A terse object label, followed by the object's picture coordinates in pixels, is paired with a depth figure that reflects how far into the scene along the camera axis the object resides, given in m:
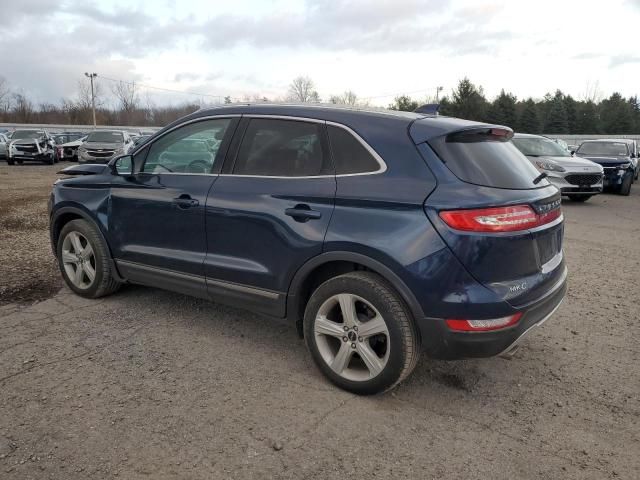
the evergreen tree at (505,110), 57.00
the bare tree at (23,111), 68.31
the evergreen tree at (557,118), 56.97
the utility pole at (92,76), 65.19
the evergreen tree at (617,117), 53.66
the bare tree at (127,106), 79.25
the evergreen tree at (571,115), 57.72
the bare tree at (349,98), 68.58
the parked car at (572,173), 12.34
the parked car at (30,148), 23.23
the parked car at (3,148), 24.88
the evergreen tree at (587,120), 57.59
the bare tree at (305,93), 71.89
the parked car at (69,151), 26.37
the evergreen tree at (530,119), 57.41
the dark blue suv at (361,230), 2.79
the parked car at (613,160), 14.84
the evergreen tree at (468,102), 58.66
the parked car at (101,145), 20.31
